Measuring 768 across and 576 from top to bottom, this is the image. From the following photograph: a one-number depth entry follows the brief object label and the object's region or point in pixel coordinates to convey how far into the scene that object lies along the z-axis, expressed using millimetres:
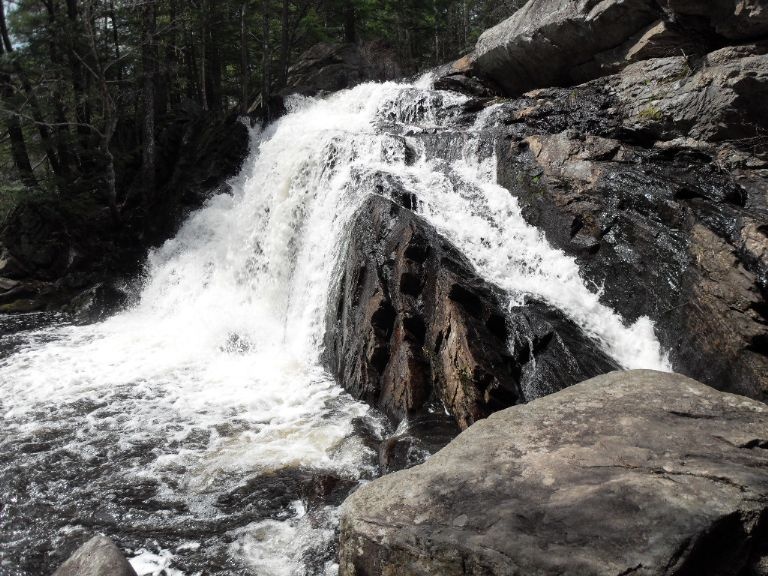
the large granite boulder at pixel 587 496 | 2754
